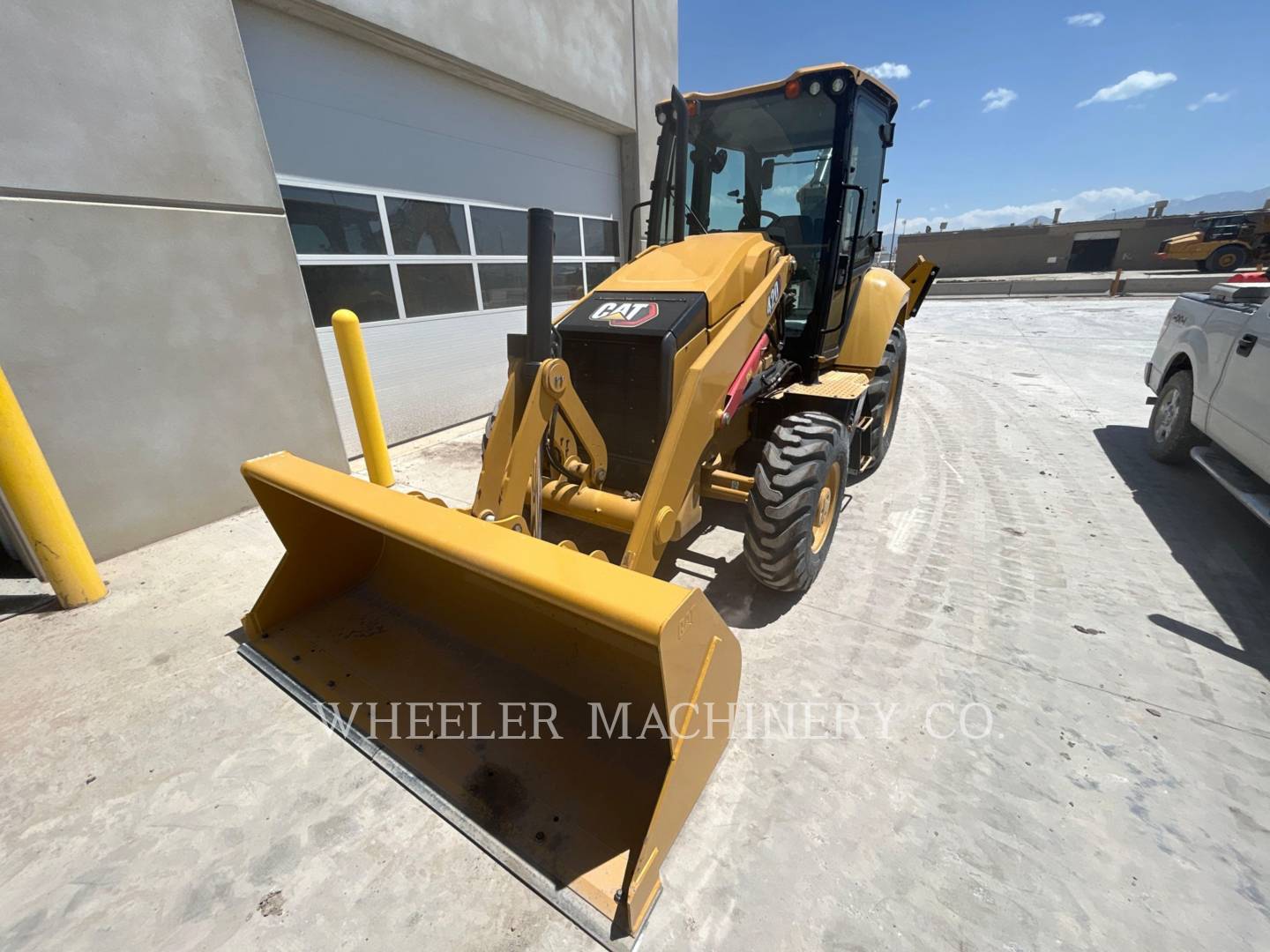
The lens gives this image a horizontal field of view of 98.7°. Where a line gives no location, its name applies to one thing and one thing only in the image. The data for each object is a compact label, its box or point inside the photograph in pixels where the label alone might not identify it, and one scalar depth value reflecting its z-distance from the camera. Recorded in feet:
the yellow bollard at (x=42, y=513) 9.78
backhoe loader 5.79
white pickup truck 11.60
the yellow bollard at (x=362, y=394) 14.58
